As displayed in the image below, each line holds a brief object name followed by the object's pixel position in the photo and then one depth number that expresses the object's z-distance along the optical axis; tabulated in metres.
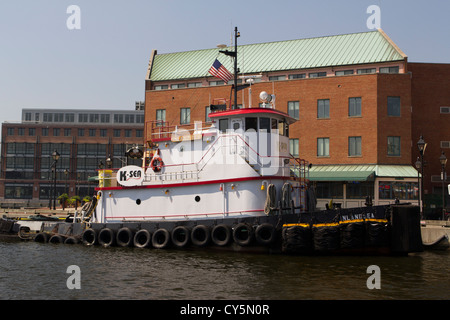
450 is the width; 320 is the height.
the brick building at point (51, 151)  95.44
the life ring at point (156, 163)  21.64
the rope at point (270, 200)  18.86
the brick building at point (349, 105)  36.62
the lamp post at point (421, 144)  25.83
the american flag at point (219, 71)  22.00
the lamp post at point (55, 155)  40.31
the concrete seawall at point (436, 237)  22.39
